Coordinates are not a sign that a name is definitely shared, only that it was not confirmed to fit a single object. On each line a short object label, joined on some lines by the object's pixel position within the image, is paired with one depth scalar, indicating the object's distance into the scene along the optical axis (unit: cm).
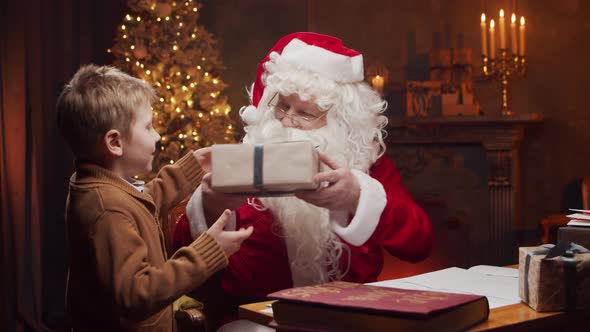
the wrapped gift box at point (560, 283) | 137
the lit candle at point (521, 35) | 452
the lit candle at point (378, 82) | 502
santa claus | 208
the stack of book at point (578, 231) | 160
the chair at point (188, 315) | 213
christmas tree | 462
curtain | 412
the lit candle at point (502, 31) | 455
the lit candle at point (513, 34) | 452
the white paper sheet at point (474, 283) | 155
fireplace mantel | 469
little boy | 149
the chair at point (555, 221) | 411
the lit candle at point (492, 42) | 457
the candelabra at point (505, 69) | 462
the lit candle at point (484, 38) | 461
